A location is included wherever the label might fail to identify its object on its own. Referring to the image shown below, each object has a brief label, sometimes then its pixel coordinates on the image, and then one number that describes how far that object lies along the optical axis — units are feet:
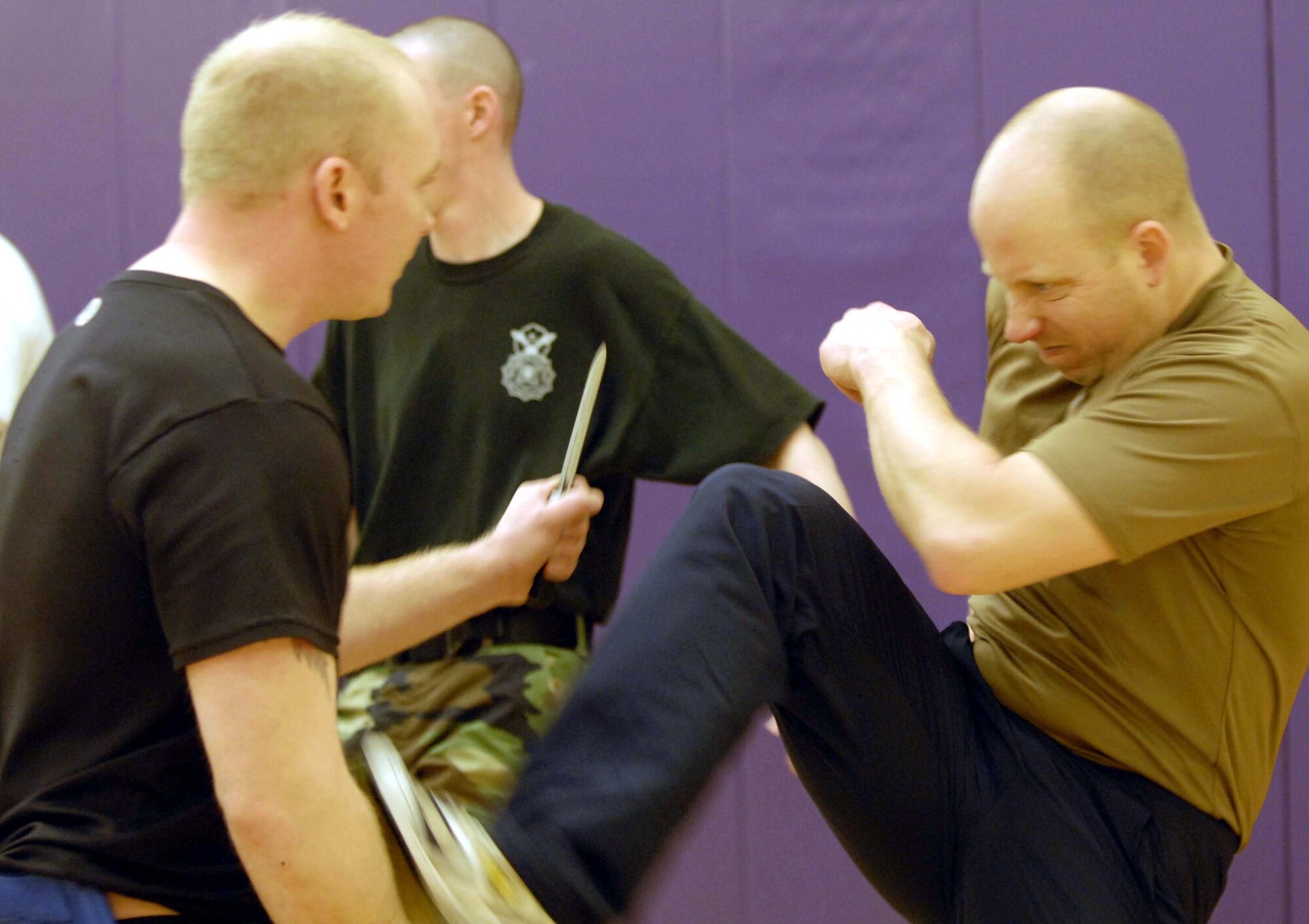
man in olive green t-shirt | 16.48
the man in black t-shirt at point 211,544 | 15.31
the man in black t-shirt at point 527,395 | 18.08
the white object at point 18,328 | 17.98
